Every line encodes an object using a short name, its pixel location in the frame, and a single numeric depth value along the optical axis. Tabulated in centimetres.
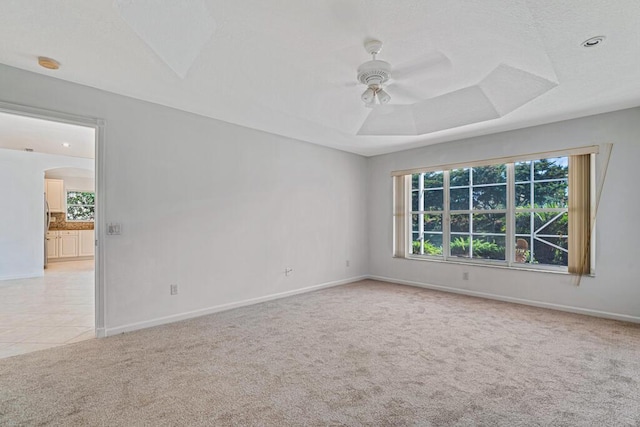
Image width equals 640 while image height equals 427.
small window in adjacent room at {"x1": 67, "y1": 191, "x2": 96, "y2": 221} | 921
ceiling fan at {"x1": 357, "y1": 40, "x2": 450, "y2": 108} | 271
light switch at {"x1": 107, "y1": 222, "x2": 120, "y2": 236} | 323
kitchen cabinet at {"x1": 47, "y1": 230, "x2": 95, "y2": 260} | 828
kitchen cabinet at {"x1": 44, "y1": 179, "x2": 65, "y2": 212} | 843
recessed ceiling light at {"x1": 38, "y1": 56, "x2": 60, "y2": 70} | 259
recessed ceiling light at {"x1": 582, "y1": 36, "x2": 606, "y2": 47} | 228
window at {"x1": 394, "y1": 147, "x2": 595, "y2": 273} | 404
